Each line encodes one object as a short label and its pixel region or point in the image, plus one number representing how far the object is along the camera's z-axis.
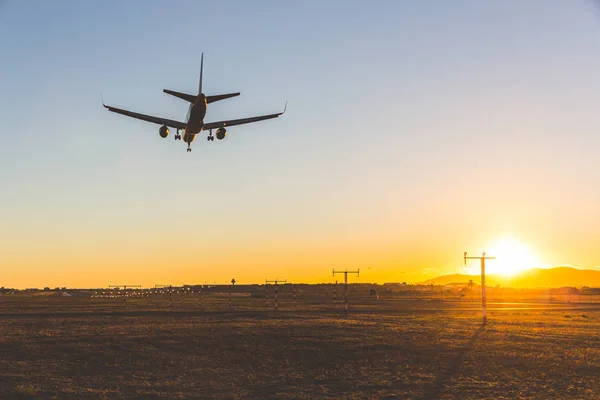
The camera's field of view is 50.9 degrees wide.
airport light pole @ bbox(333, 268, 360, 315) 56.78
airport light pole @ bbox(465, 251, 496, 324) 42.38
